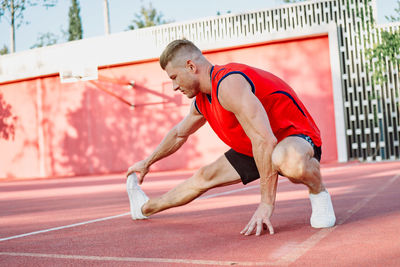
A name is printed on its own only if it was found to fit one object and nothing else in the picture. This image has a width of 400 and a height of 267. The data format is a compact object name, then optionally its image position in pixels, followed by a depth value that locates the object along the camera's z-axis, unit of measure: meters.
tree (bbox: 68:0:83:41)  42.31
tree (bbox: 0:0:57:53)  24.76
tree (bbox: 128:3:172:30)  32.84
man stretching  2.38
